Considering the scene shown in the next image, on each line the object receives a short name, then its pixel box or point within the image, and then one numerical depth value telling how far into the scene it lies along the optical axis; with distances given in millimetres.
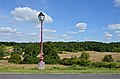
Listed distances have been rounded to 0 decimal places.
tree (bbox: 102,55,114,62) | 24168
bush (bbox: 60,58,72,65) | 18239
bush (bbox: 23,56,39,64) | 19466
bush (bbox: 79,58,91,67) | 15968
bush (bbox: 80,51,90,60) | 26666
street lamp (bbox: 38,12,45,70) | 7022
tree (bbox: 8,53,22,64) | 21180
